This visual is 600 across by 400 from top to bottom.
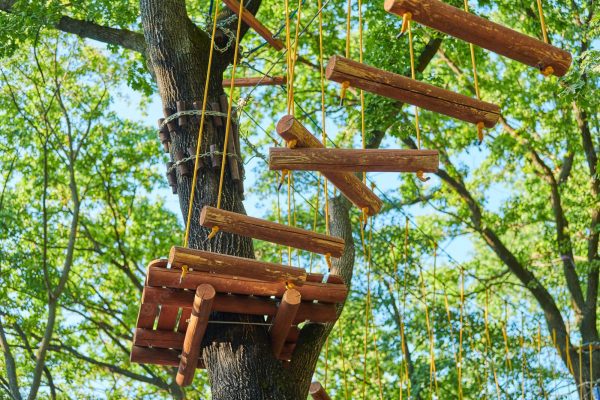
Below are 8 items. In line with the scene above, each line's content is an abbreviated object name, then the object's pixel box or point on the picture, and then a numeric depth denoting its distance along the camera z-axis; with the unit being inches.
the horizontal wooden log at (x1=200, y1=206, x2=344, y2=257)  257.9
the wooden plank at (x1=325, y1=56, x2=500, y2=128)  229.9
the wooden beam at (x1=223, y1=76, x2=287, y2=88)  430.3
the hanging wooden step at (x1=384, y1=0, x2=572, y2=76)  218.3
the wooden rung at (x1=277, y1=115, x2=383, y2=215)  236.4
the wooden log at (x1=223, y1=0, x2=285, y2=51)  355.8
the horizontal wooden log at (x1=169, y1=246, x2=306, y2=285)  260.5
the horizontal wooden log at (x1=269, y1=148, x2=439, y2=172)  238.2
